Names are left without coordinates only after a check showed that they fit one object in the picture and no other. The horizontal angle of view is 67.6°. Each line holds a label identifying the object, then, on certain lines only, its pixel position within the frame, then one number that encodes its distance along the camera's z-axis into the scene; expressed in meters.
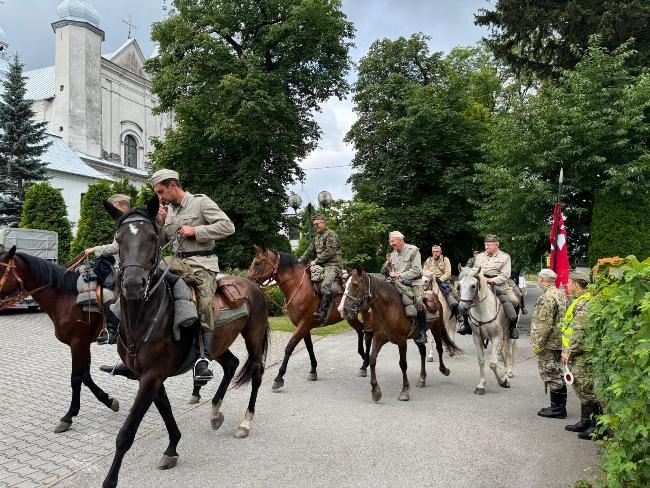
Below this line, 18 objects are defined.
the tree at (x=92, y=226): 20.12
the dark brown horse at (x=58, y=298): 6.51
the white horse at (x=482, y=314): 8.43
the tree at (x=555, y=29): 15.94
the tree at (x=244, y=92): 25.94
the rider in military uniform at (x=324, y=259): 9.20
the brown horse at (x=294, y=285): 8.96
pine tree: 27.05
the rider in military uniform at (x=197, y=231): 5.05
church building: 39.19
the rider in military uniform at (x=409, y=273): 8.39
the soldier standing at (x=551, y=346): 6.92
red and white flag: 10.88
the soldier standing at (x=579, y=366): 5.94
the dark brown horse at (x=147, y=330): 3.97
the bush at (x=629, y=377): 3.11
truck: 18.06
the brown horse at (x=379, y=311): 7.68
